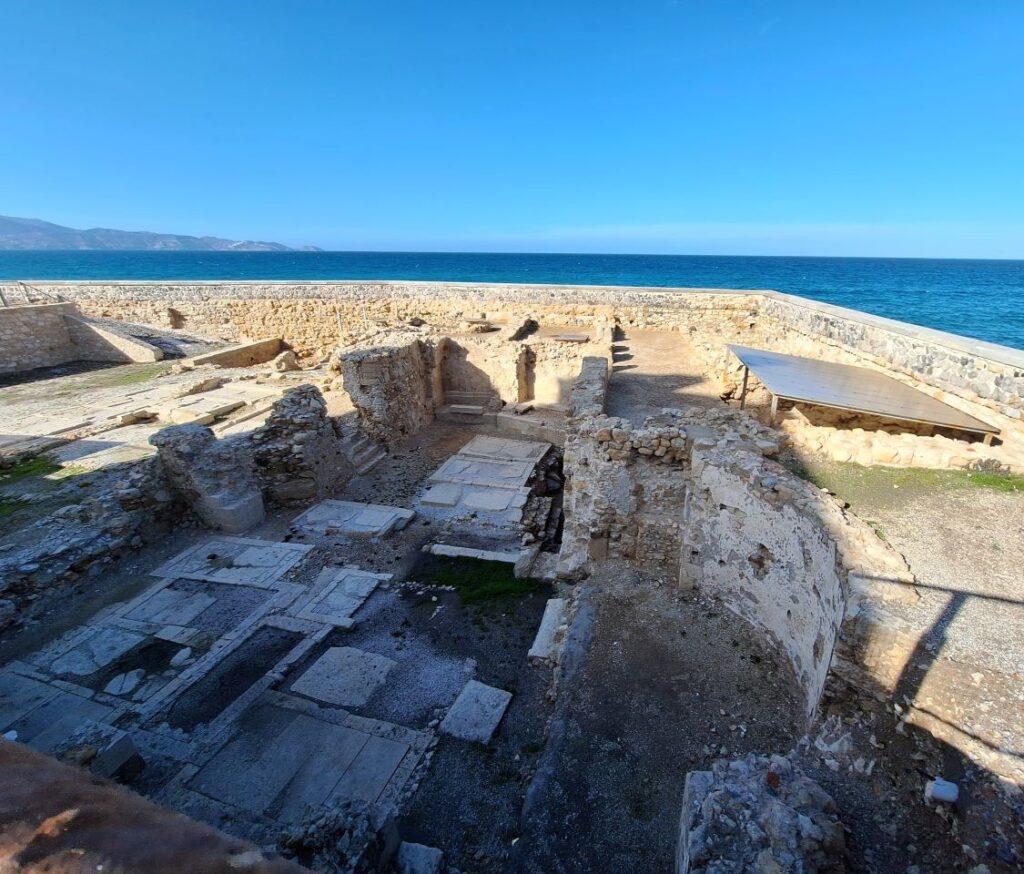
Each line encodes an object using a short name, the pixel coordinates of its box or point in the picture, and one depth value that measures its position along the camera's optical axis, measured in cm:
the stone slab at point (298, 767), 454
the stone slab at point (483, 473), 1101
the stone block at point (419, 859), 382
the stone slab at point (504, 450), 1223
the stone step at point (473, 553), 810
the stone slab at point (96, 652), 591
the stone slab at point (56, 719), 502
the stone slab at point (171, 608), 667
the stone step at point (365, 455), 1148
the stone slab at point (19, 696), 531
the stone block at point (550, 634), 601
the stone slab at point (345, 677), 559
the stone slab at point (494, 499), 1003
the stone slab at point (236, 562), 752
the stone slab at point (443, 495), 1016
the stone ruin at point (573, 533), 338
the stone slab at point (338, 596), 677
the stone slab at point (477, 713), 514
